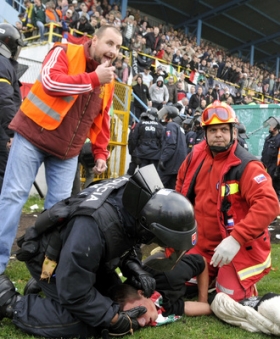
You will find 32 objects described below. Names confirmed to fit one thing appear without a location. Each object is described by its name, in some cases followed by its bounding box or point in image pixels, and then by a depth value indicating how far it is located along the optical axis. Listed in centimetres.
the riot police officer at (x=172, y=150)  727
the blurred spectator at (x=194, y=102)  1448
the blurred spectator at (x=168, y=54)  1607
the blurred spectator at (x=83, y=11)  1277
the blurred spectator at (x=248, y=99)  1810
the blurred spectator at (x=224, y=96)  1611
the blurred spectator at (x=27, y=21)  1204
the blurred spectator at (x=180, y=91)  1424
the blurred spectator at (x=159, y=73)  1435
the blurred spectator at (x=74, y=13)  1239
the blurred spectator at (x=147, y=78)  1329
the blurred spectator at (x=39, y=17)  1169
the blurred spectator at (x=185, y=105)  1354
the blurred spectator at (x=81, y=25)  1238
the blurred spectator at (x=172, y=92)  1339
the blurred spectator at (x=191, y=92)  1509
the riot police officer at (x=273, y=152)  812
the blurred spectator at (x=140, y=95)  1205
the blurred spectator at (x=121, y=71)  1209
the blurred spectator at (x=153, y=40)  1557
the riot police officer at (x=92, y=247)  223
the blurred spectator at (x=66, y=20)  1193
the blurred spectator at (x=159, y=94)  1249
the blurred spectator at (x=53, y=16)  1176
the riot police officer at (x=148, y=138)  815
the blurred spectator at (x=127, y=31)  1408
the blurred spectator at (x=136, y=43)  1423
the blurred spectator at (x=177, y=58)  1641
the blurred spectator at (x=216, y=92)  1687
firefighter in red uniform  296
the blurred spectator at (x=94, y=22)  1284
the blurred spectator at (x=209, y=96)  1569
